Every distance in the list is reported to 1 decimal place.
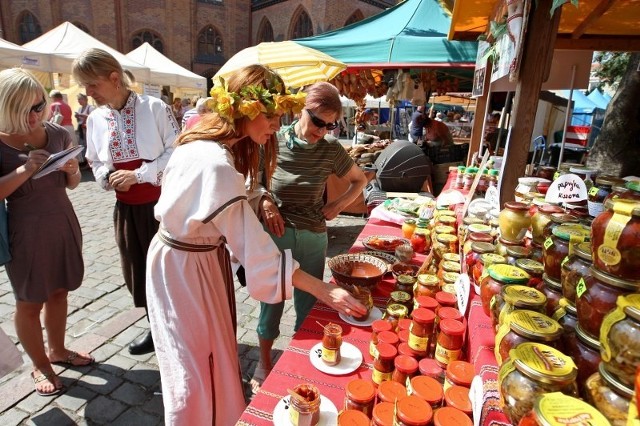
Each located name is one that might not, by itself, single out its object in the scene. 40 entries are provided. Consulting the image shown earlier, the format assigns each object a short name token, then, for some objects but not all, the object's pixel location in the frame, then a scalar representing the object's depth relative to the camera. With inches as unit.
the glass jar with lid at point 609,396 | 28.0
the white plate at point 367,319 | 72.1
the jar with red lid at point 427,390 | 43.5
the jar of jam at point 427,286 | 71.9
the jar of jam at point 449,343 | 53.6
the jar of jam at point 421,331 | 55.5
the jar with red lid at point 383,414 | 42.7
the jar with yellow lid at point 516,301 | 41.4
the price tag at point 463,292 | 59.9
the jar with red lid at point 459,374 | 47.2
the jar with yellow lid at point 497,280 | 49.3
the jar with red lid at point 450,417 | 39.9
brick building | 983.6
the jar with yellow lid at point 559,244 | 45.7
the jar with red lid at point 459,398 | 42.6
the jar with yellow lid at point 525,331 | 36.0
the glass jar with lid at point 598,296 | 33.5
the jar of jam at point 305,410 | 46.9
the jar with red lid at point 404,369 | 50.8
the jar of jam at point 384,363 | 53.8
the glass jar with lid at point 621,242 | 33.0
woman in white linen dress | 55.1
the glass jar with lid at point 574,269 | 39.7
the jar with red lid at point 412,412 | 39.3
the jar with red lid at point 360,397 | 47.1
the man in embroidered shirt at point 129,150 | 100.1
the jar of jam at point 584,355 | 34.5
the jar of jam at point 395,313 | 66.3
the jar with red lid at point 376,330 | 60.8
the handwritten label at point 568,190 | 61.4
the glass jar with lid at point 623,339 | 27.7
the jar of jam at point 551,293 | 45.8
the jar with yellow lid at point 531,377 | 30.7
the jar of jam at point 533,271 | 52.3
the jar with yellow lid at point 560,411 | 26.4
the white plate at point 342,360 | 59.0
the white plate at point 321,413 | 48.9
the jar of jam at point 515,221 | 64.2
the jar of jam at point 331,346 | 59.3
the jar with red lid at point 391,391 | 46.7
